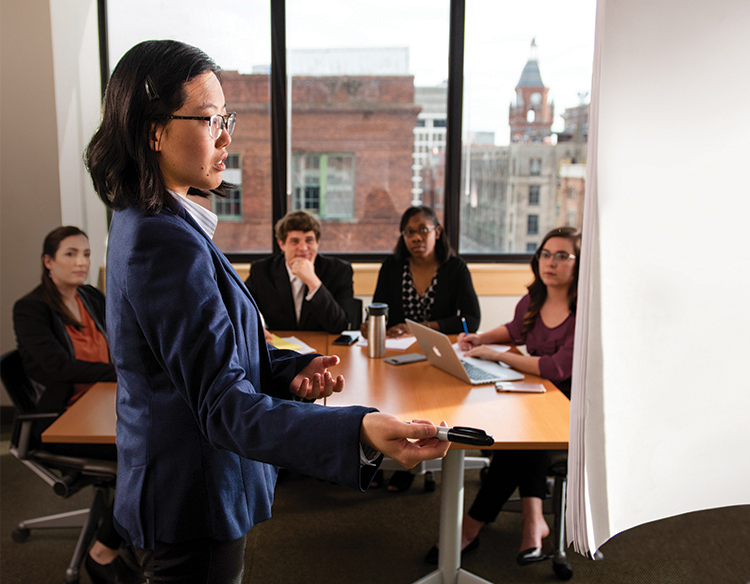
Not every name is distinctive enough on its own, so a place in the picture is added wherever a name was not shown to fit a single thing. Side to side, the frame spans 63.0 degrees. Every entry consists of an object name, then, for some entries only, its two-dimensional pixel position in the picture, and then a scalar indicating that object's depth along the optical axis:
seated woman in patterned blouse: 3.51
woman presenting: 0.80
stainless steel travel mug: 2.66
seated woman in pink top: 2.50
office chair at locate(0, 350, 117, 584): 2.28
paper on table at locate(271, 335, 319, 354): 2.74
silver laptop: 2.34
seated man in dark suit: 3.28
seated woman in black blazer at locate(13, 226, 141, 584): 2.29
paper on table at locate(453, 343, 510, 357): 2.75
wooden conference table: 1.88
